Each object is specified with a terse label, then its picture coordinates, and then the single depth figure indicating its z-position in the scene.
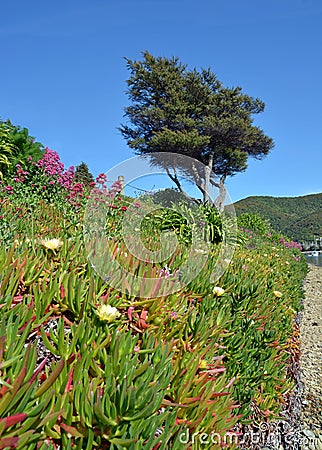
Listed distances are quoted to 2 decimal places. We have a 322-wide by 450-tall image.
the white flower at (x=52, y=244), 1.79
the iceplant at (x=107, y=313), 1.34
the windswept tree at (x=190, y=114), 23.27
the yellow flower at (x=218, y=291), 2.13
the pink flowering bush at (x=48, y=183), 5.71
